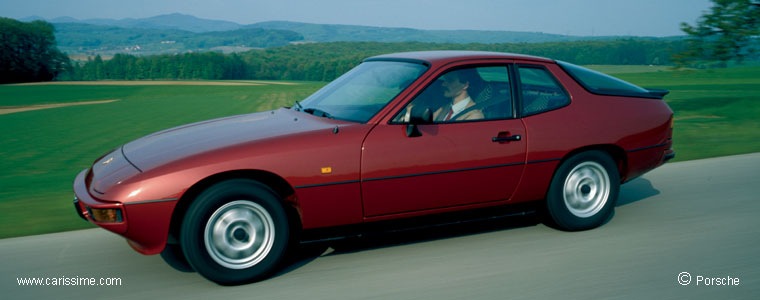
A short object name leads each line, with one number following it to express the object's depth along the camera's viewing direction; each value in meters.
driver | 4.08
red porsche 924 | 3.37
